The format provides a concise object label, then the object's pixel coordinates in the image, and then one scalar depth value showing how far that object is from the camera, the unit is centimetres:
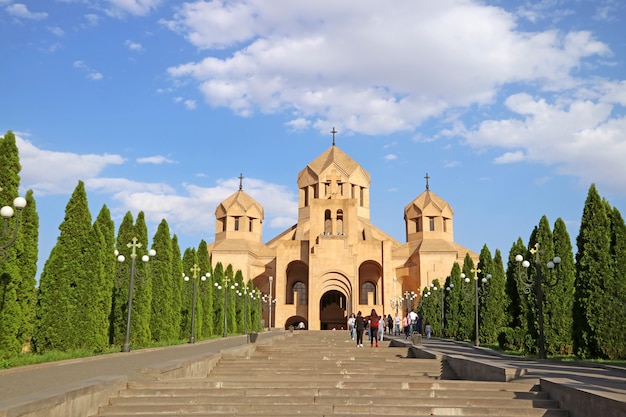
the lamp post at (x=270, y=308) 4844
